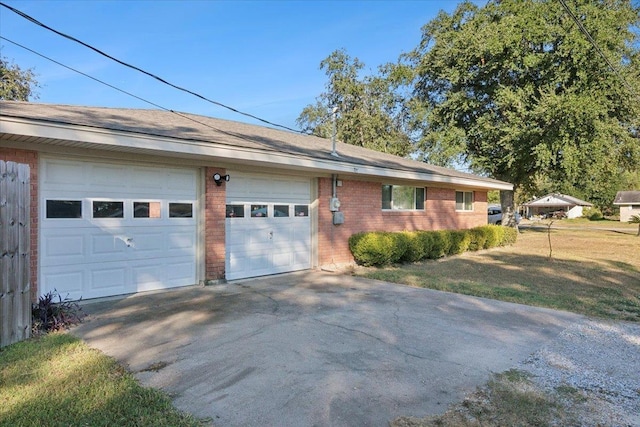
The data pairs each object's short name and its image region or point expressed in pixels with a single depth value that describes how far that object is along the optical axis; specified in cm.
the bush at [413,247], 1157
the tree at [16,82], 2198
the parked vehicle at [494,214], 3462
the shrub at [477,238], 1531
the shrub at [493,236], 1648
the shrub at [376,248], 1070
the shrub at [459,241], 1381
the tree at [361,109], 3219
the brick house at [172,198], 611
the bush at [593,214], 5259
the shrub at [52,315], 499
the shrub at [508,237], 1783
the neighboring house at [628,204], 4834
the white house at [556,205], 5481
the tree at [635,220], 3725
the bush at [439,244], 1264
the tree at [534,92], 1902
